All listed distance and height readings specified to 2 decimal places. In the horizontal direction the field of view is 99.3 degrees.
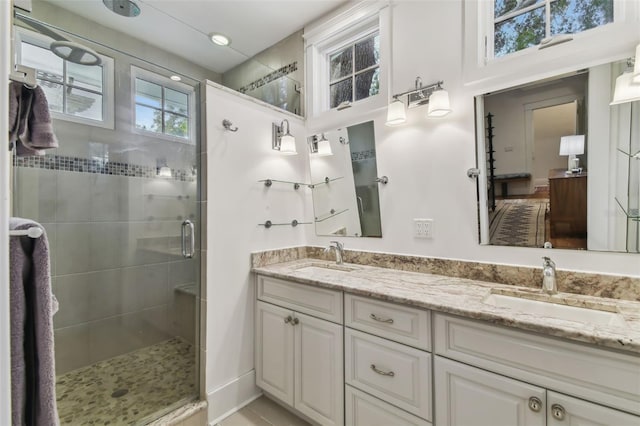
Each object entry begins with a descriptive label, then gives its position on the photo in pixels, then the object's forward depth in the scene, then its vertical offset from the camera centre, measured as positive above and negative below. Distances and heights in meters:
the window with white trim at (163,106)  1.95 +0.80
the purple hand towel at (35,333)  0.58 -0.27
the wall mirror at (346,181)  2.03 +0.23
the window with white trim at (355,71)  2.10 +1.14
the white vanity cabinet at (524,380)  0.85 -0.61
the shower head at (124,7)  2.02 +1.55
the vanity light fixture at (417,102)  1.59 +0.69
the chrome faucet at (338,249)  2.10 -0.30
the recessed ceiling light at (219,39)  2.50 +1.61
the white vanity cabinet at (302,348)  1.50 -0.84
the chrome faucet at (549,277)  1.28 -0.32
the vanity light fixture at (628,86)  1.16 +0.53
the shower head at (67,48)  1.44 +0.99
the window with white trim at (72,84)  1.61 +0.87
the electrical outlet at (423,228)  1.74 -0.12
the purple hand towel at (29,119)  0.63 +0.23
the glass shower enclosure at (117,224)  1.75 -0.09
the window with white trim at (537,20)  1.32 +1.00
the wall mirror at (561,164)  1.22 +0.22
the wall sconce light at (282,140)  2.09 +0.54
